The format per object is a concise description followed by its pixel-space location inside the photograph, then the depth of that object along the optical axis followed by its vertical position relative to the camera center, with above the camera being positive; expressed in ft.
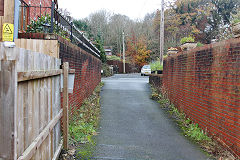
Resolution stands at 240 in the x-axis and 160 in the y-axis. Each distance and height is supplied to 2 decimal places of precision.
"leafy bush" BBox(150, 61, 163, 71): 50.75 +1.02
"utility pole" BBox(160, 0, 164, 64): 62.08 +10.06
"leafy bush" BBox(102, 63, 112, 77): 84.50 +0.45
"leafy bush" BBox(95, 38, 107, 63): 97.71 +6.51
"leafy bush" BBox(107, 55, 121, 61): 131.77 +7.74
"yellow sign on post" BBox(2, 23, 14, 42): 15.48 +2.66
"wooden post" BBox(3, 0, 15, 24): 17.70 +4.54
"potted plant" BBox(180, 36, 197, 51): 26.82 +3.08
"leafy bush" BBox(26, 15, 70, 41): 17.53 +3.40
